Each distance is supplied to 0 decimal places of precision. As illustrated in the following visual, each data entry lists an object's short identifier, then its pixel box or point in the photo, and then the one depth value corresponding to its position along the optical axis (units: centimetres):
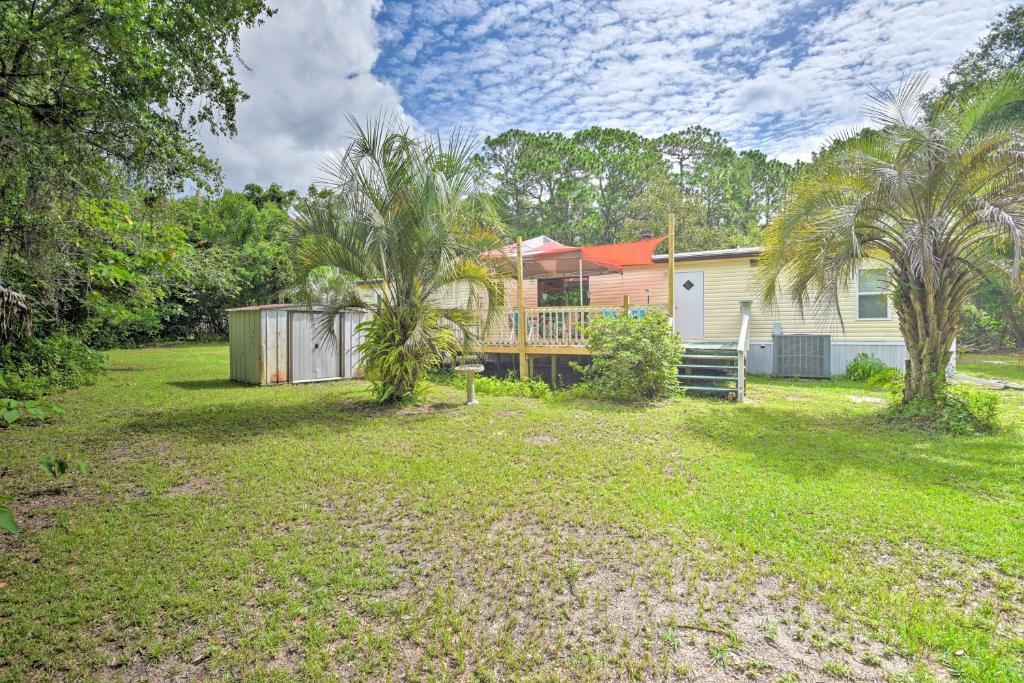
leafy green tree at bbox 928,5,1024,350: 1636
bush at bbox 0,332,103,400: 795
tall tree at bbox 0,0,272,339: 461
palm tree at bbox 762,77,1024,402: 585
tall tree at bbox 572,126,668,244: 3141
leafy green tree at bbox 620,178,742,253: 2595
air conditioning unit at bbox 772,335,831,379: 1153
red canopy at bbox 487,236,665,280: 1083
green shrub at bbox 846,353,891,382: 1086
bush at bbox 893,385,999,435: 609
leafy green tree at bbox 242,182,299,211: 3156
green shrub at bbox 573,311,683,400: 828
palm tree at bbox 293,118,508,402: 719
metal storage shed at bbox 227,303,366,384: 1062
